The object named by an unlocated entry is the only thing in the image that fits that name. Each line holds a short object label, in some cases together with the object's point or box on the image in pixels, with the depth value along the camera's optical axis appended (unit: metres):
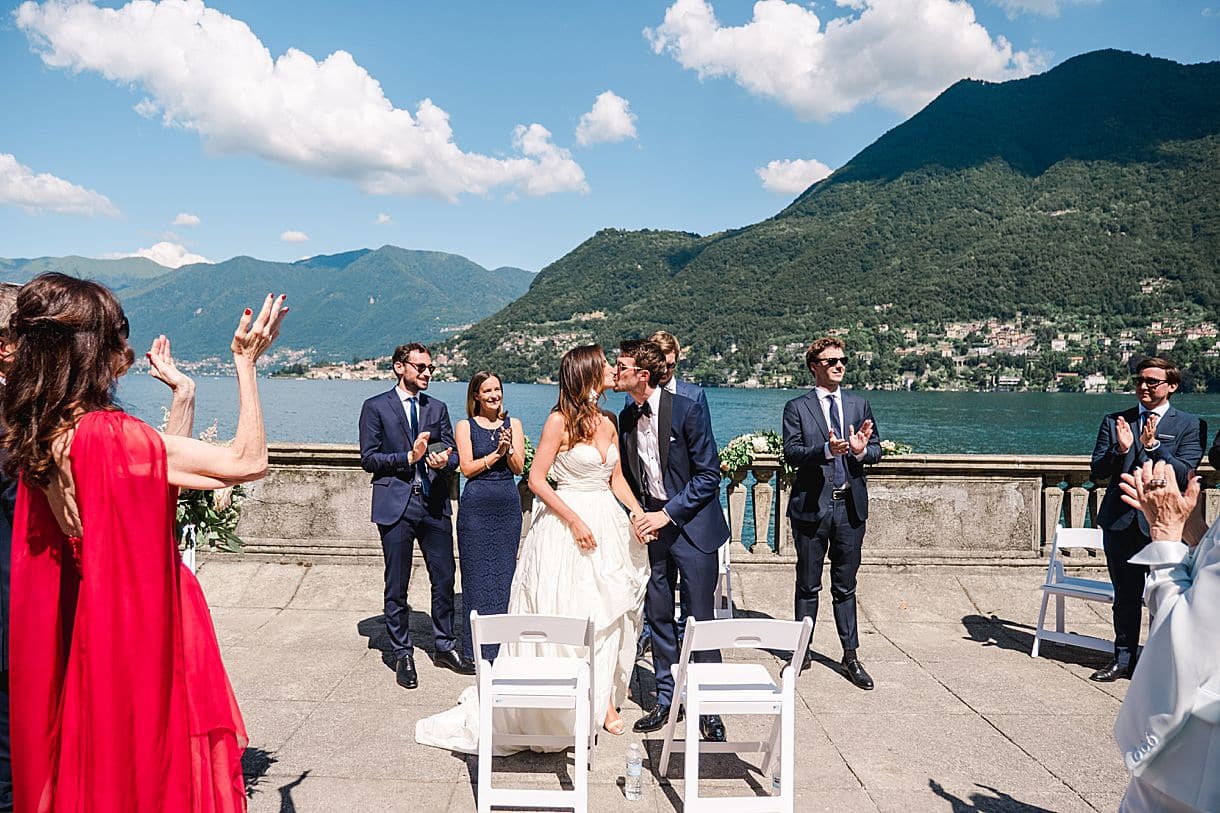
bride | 4.71
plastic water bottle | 3.94
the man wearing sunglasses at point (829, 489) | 5.75
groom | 4.85
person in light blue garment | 1.93
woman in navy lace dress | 5.74
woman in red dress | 2.22
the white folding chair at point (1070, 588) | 6.21
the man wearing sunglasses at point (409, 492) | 5.75
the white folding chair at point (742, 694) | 3.68
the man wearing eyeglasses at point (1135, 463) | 5.84
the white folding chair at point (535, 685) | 3.69
